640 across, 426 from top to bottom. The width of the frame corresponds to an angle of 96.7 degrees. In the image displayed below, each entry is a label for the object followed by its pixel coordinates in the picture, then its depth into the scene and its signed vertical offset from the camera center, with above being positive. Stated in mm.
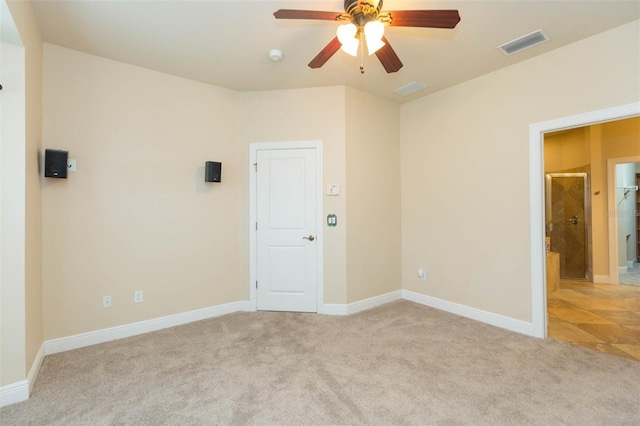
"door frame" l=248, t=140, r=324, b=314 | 3564 -1
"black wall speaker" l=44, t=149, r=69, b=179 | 2463 +470
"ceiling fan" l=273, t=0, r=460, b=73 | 1721 +1217
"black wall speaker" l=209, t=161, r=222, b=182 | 3332 +510
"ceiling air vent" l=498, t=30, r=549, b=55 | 2477 +1540
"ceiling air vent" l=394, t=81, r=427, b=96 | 3468 +1571
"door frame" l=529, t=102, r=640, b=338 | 2822 -145
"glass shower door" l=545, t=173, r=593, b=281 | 4672 -174
